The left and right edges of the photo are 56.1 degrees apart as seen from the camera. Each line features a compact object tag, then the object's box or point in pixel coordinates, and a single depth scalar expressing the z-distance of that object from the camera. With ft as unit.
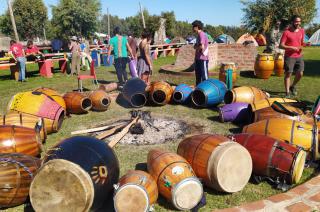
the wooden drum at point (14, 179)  10.85
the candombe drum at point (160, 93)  24.44
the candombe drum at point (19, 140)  13.64
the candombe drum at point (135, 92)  24.77
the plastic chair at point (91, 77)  30.58
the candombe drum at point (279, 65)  37.68
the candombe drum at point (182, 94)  24.58
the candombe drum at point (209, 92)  23.15
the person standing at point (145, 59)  30.83
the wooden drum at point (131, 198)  9.82
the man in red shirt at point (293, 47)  24.38
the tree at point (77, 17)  155.33
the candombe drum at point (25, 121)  16.48
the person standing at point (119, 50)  31.35
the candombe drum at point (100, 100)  24.03
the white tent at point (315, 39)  123.63
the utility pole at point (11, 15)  69.72
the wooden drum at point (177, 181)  10.39
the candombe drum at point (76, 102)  22.91
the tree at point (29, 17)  161.48
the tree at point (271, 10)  96.73
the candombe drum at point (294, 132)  13.58
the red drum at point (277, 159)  11.89
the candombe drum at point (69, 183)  9.40
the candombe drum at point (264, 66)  36.17
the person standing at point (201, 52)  26.27
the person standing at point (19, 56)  41.57
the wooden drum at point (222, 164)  11.23
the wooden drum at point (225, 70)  31.76
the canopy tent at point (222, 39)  92.77
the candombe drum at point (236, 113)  19.72
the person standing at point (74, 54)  46.11
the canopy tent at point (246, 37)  100.91
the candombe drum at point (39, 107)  18.47
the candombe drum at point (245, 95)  21.76
